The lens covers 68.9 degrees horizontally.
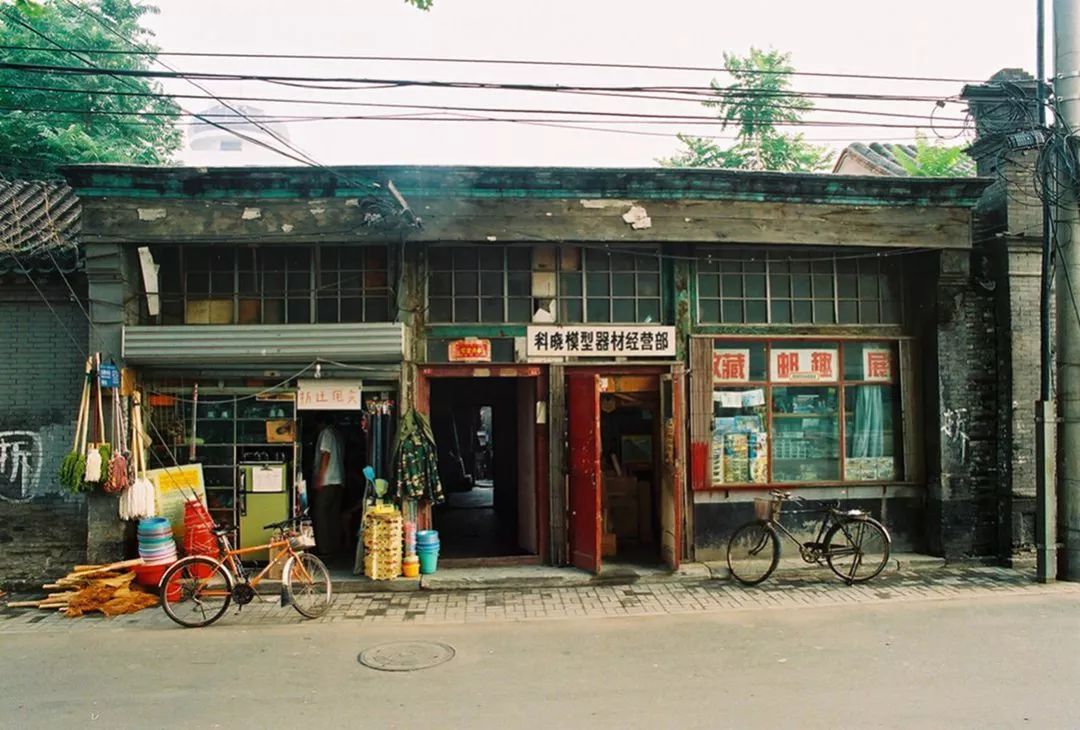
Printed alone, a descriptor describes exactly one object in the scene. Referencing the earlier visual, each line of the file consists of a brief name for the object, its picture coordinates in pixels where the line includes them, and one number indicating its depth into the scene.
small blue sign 9.34
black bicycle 9.77
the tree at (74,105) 17.70
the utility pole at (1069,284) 9.66
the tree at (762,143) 25.03
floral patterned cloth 9.87
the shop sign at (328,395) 10.12
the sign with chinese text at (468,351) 10.25
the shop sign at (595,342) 10.34
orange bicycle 8.28
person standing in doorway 11.12
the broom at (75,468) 9.05
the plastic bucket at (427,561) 9.93
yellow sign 9.72
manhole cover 6.91
